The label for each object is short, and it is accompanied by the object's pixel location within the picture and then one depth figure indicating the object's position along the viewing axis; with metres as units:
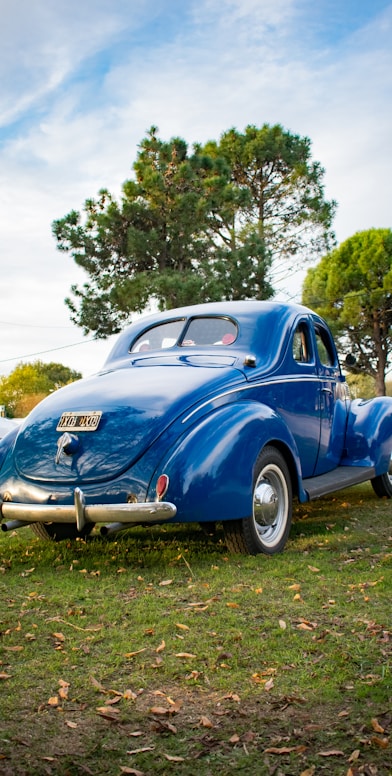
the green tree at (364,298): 35.91
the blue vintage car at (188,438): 4.98
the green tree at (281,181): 33.78
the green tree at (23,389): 62.90
